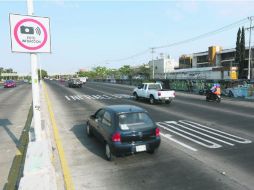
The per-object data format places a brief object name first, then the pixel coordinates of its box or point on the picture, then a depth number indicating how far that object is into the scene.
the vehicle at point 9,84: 60.85
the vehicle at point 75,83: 50.81
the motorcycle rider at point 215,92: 23.57
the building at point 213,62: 62.34
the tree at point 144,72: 119.94
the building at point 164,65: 119.44
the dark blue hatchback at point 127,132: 7.82
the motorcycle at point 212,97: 23.70
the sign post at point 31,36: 6.97
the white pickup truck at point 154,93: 22.00
